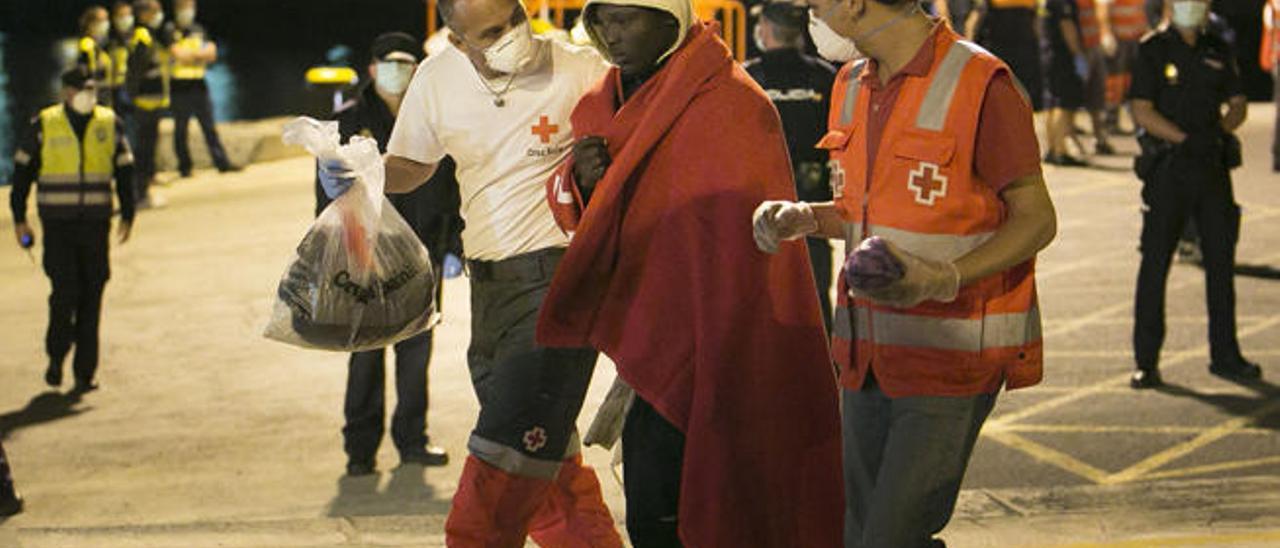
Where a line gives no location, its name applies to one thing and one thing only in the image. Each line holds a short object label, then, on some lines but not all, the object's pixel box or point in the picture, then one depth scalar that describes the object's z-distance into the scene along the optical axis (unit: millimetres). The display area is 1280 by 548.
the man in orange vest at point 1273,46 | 18391
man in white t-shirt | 5906
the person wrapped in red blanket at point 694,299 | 4891
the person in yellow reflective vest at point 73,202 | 10703
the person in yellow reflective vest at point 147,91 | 18672
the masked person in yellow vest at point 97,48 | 17391
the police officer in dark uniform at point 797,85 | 9758
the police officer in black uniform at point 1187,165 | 9992
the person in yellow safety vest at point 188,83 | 19594
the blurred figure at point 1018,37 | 21156
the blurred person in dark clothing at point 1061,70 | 18969
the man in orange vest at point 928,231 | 4480
